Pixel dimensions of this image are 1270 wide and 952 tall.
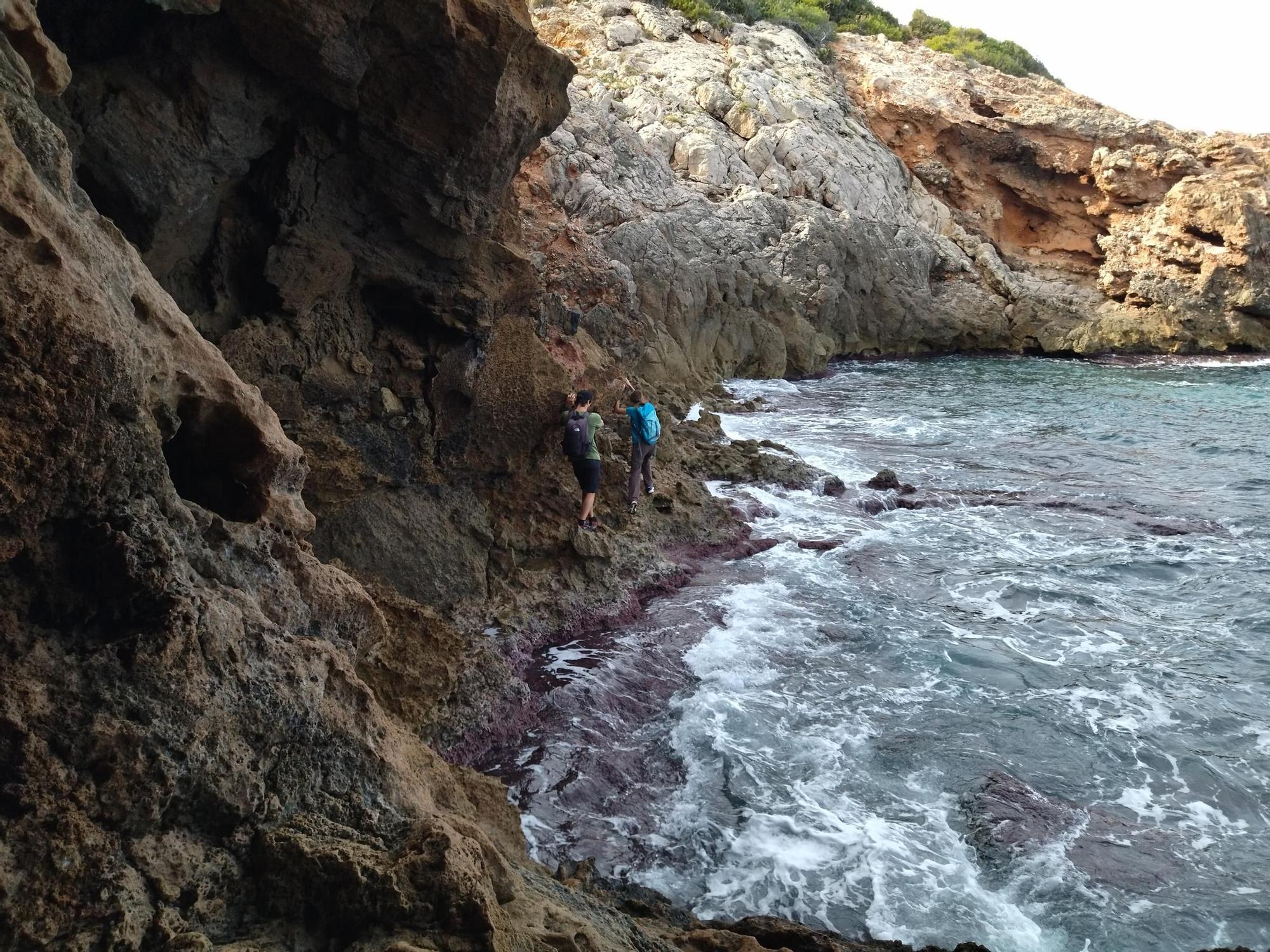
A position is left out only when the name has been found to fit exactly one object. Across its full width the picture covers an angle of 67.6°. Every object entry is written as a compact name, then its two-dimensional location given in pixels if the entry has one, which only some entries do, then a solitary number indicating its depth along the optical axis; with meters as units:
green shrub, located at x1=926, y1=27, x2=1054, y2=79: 49.50
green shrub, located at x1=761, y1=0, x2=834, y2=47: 44.78
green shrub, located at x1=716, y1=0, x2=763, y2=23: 43.91
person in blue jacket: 11.41
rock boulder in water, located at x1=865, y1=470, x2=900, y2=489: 15.26
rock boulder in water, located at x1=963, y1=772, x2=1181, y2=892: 6.33
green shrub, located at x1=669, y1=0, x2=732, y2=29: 39.94
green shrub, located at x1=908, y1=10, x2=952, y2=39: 54.25
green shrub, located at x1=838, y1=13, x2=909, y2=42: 50.28
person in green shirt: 10.20
